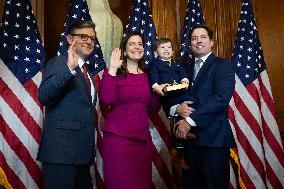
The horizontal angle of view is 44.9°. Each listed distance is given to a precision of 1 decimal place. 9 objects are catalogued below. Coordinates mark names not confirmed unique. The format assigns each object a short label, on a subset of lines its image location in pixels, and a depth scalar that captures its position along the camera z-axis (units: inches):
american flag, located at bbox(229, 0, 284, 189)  147.9
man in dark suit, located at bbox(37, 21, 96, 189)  84.6
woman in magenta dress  105.5
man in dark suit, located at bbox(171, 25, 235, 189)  98.1
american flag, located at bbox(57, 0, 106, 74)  143.9
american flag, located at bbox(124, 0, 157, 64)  150.6
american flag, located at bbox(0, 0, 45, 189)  128.8
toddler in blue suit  104.3
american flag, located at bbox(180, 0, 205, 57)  155.8
